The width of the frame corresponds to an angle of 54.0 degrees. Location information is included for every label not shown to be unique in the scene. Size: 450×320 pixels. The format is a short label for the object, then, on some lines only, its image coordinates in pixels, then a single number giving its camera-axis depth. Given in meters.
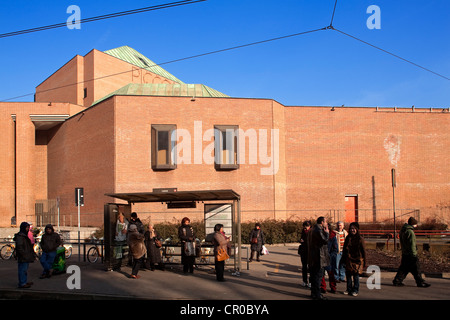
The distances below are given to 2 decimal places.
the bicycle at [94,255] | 17.47
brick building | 30.22
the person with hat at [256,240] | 17.67
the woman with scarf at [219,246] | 12.32
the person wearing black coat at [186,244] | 13.68
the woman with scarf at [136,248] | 12.56
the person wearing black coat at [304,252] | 11.70
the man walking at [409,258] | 11.39
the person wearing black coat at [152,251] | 14.13
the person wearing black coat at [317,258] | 9.88
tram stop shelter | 13.79
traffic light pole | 20.88
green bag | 13.36
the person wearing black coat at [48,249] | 12.88
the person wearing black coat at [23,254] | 11.34
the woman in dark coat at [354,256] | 10.30
